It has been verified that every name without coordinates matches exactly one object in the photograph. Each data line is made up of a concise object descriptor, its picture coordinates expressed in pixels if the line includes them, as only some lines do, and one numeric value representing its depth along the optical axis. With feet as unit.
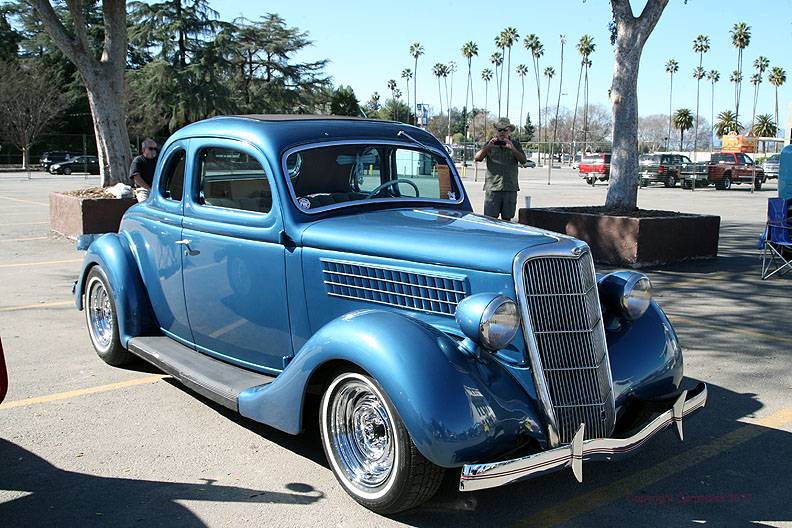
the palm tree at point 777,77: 271.28
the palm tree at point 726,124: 276.41
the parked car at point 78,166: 136.98
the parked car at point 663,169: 105.19
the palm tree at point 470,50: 298.15
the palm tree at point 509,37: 283.18
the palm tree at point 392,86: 336.08
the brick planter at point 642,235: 31.17
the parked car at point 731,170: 104.37
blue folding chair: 28.14
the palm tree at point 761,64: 281.13
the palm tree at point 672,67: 302.66
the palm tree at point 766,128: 274.16
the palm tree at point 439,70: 320.91
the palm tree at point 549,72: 330.95
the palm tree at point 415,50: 312.29
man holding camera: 32.68
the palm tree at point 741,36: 244.22
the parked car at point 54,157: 147.13
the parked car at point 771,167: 127.85
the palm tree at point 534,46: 292.40
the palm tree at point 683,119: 275.59
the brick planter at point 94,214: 37.76
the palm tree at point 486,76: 334.77
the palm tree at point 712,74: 300.20
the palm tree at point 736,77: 268.45
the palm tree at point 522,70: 329.72
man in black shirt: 33.91
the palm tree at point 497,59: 308.28
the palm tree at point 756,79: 288.71
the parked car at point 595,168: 111.86
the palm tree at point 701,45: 284.41
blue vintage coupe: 10.38
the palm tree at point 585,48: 276.62
